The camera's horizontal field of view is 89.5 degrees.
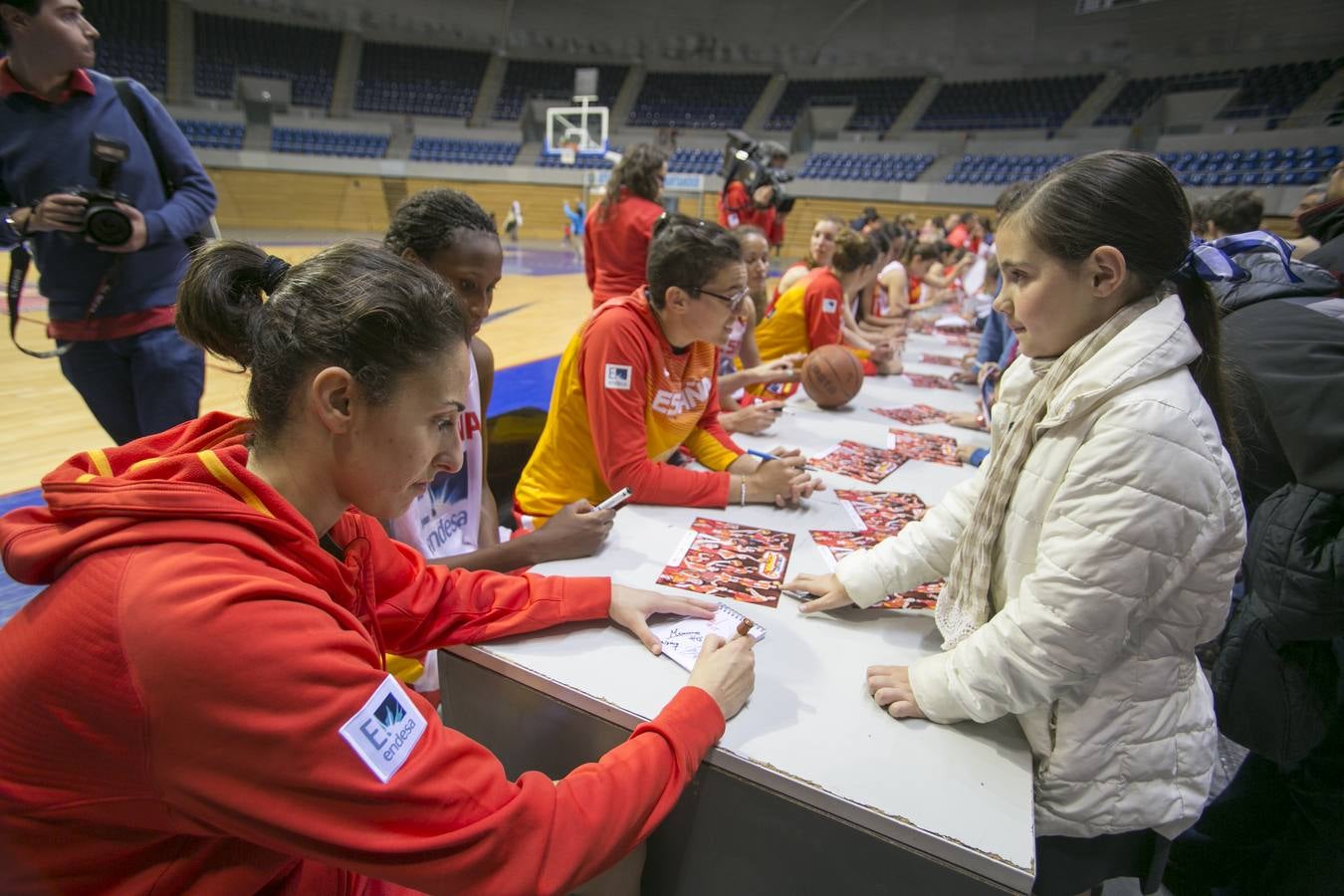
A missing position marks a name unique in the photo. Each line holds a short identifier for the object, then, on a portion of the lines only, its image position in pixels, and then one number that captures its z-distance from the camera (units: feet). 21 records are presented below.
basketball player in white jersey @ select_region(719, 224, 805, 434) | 9.14
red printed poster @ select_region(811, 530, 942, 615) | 5.09
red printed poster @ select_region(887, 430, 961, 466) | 8.57
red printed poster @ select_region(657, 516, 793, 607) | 5.12
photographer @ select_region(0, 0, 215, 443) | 6.13
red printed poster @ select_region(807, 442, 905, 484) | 7.82
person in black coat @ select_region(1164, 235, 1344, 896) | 4.52
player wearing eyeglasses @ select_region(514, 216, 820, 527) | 6.41
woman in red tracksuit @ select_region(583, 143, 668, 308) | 12.98
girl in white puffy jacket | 3.27
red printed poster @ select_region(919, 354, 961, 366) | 15.56
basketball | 10.31
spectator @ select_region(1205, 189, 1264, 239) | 12.36
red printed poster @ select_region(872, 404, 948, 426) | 10.32
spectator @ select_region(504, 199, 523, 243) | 64.11
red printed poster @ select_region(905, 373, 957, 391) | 13.12
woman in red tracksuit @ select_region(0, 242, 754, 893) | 2.20
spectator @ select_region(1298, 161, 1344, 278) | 5.69
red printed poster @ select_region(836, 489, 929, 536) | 6.35
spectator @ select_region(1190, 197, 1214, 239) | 12.71
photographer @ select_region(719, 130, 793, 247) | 17.25
